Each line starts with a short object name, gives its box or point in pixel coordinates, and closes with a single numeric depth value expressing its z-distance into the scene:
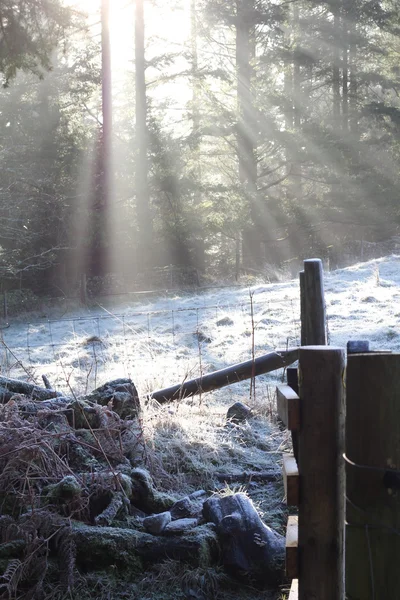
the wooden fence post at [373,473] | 1.96
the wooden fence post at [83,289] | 19.98
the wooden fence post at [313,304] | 4.67
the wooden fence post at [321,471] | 2.10
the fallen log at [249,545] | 3.97
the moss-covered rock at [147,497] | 4.67
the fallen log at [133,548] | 4.00
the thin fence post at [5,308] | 18.66
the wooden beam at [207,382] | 6.57
